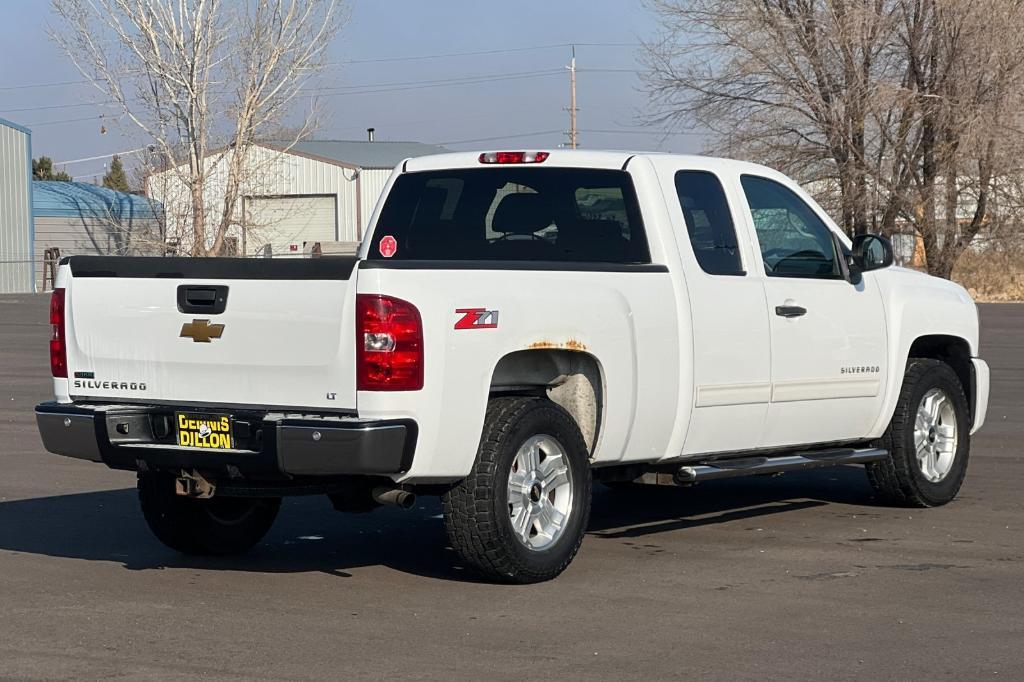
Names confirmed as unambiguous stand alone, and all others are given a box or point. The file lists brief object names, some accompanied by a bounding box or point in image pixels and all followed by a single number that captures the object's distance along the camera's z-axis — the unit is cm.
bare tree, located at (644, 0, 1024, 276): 3969
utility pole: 7794
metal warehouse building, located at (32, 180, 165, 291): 5803
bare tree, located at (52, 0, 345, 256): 4538
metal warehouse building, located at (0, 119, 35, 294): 5409
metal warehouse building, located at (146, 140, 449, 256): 7125
